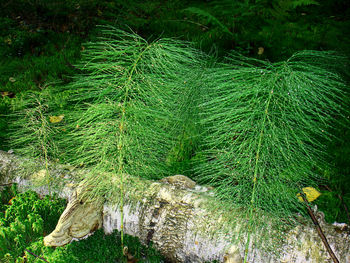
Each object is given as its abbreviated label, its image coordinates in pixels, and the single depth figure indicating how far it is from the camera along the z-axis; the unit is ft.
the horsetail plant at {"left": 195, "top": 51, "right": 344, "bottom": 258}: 5.61
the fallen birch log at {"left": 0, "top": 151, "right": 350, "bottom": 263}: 6.38
